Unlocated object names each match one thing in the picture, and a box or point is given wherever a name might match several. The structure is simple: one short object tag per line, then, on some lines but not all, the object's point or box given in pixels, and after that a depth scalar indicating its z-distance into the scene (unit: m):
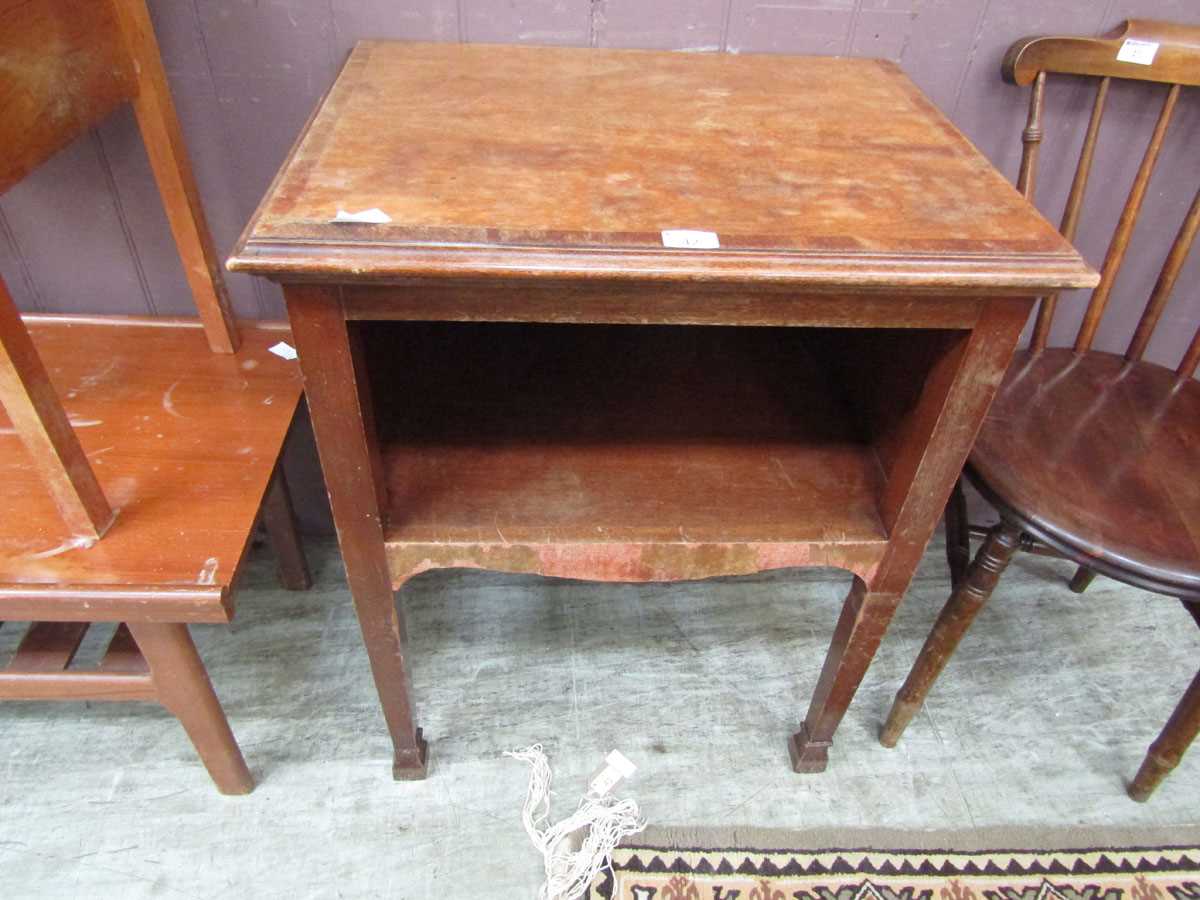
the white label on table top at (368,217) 0.63
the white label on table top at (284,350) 1.14
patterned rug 1.06
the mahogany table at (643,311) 0.63
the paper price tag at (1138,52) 1.01
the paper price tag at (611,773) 1.15
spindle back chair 0.91
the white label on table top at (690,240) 0.62
